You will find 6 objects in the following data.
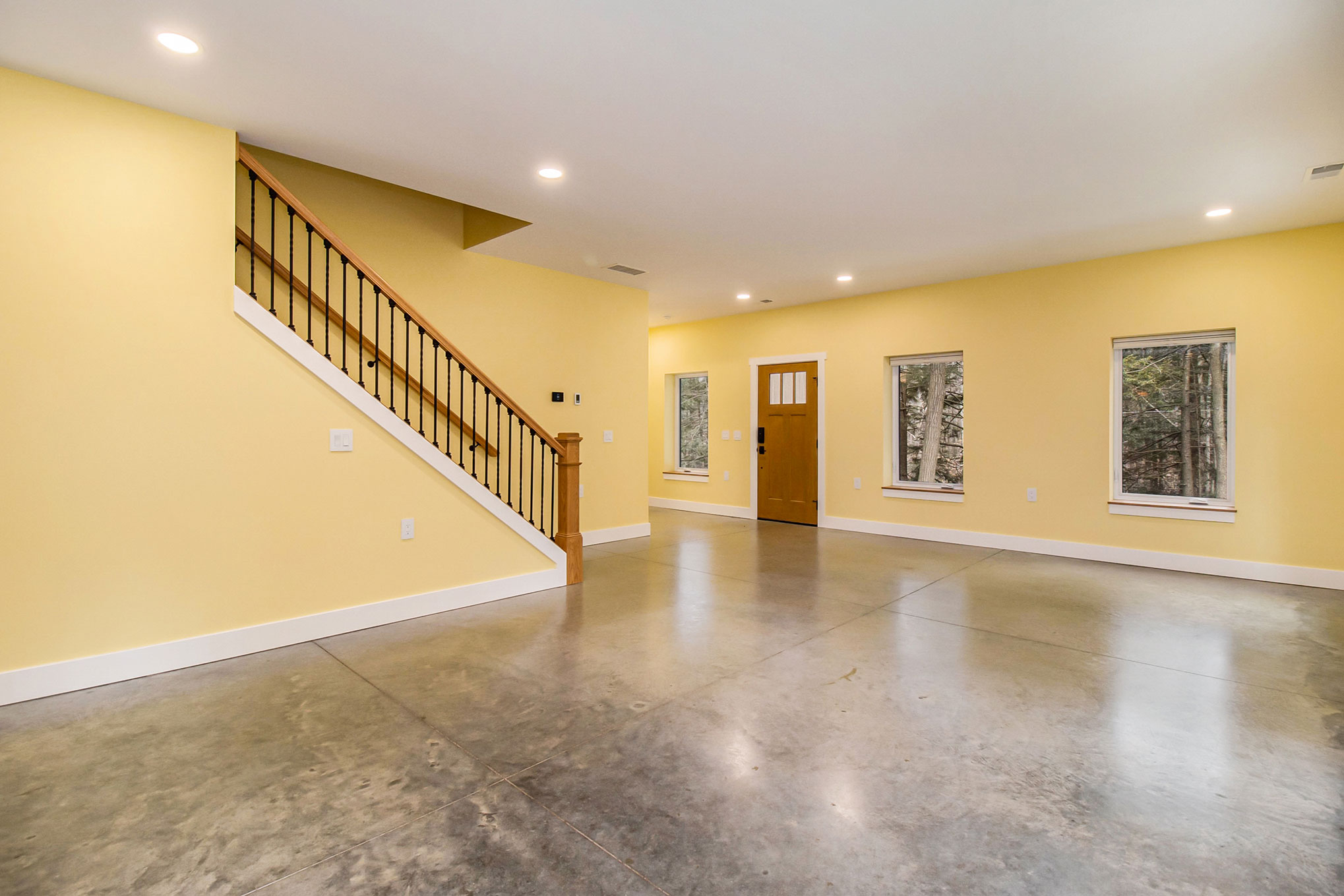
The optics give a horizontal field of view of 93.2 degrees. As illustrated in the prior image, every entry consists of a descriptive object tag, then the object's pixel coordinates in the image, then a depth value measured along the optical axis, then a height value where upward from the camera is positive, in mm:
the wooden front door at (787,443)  7746 +26
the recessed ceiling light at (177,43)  2533 +1624
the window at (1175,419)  5293 +232
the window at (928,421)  6773 +263
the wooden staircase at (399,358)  3895 +643
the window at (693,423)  8959 +316
